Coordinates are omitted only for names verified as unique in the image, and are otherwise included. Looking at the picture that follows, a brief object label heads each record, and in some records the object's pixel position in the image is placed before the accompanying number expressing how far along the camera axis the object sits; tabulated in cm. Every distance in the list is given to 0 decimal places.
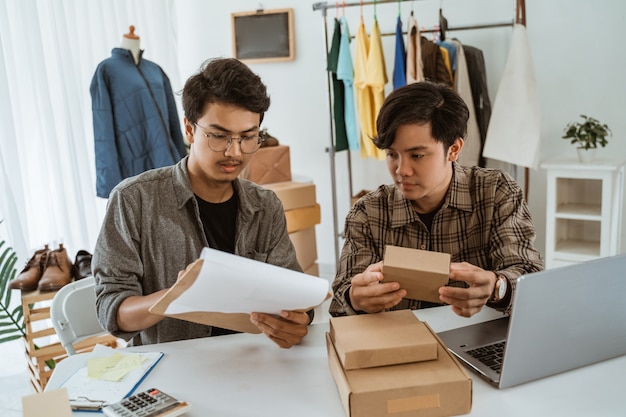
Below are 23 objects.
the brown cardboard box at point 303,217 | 314
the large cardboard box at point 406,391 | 92
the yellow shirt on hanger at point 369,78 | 330
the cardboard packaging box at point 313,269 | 349
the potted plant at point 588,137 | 298
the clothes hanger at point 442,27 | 323
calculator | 97
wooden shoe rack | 215
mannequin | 275
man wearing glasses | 138
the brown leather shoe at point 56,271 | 220
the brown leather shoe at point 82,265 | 231
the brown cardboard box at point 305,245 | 334
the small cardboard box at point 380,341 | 98
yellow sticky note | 112
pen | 101
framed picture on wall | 397
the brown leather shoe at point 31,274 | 221
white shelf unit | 291
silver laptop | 97
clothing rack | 315
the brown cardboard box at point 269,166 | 308
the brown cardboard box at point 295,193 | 306
